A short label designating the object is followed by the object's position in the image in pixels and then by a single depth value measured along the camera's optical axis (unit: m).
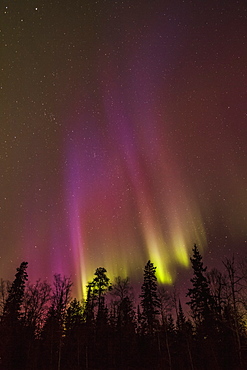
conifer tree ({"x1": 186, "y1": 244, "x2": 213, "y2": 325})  42.22
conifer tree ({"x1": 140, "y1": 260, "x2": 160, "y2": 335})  50.66
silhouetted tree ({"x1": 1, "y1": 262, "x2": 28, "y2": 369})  38.04
